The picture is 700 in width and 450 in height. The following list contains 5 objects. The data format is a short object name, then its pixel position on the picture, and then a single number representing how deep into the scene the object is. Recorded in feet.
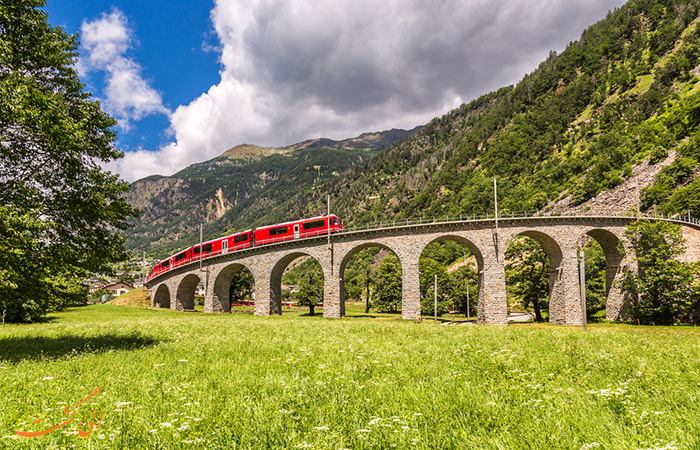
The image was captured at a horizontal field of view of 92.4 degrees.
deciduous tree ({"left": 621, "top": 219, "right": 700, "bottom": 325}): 93.35
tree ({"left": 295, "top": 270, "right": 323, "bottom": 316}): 161.99
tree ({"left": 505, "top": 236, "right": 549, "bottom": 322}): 119.34
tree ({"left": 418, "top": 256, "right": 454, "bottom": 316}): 159.80
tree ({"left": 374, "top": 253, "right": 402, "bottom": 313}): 180.86
